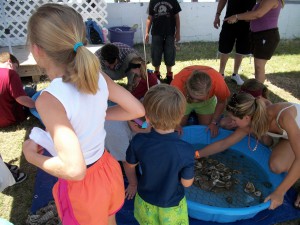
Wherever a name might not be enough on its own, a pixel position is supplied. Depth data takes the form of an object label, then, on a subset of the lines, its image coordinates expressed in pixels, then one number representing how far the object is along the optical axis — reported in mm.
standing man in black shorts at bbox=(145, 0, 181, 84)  3787
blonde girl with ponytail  888
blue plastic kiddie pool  1680
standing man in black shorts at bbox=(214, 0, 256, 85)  3650
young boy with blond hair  1288
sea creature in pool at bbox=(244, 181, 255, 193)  2213
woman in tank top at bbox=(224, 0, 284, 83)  2984
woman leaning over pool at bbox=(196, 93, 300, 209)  1763
